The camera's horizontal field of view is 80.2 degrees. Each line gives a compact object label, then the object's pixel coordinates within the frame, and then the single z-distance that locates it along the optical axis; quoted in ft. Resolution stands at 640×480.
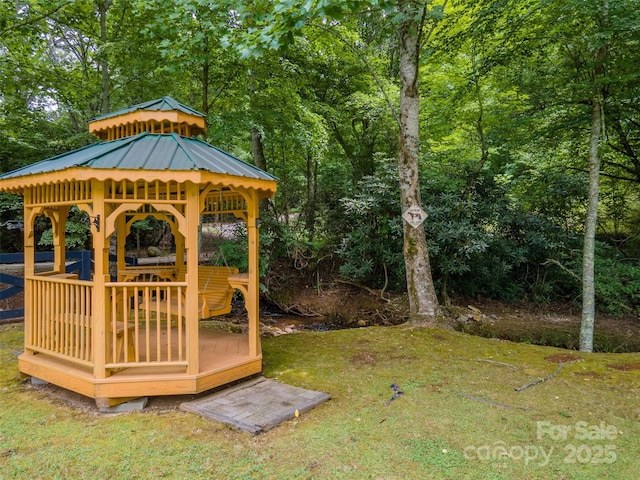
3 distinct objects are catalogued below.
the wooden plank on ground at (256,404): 10.42
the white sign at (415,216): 19.80
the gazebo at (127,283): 11.43
